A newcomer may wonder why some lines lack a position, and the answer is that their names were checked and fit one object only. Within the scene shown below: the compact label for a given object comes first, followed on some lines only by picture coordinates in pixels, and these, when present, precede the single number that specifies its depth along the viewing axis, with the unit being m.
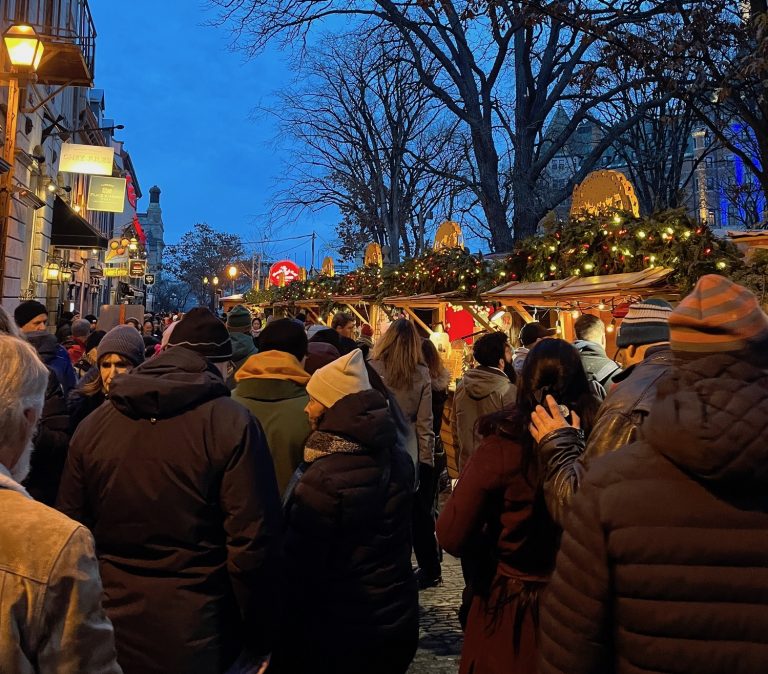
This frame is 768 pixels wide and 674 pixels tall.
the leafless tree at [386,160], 24.19
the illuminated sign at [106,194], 21.06
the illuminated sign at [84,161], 18.16
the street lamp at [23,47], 8.01
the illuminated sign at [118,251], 31.31
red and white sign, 31.61
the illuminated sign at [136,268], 31.75
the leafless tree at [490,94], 16.03
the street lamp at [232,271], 34.53
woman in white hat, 2.70
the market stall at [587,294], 6.49
